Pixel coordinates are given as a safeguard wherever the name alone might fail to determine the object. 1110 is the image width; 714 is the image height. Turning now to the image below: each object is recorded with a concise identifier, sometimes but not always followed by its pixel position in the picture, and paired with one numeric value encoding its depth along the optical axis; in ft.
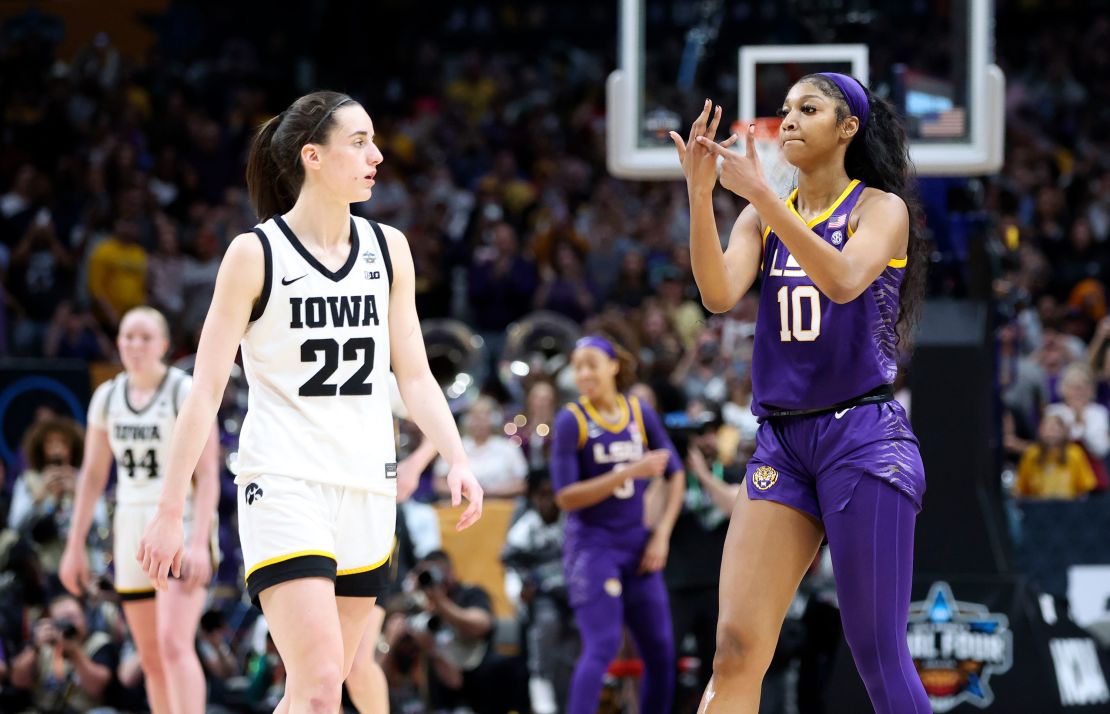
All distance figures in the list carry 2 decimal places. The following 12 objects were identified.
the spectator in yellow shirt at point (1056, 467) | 76.07
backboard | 59.31
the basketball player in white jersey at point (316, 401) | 29.27
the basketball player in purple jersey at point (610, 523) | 53.52
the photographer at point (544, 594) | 62.18
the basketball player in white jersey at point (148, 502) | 46.01
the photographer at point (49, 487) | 66.64
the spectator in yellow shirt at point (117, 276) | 99.30
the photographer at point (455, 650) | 60.23
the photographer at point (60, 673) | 60.08
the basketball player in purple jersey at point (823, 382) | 29.91
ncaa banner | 54.54
